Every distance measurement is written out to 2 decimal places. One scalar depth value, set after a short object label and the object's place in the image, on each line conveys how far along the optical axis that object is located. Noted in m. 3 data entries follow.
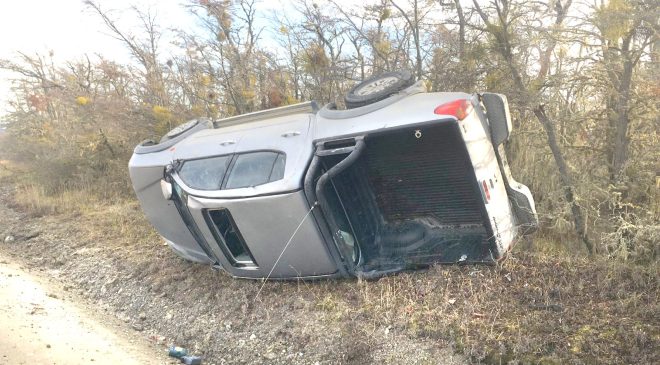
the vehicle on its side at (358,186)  4.44
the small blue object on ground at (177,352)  4.67
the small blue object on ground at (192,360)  4.51
